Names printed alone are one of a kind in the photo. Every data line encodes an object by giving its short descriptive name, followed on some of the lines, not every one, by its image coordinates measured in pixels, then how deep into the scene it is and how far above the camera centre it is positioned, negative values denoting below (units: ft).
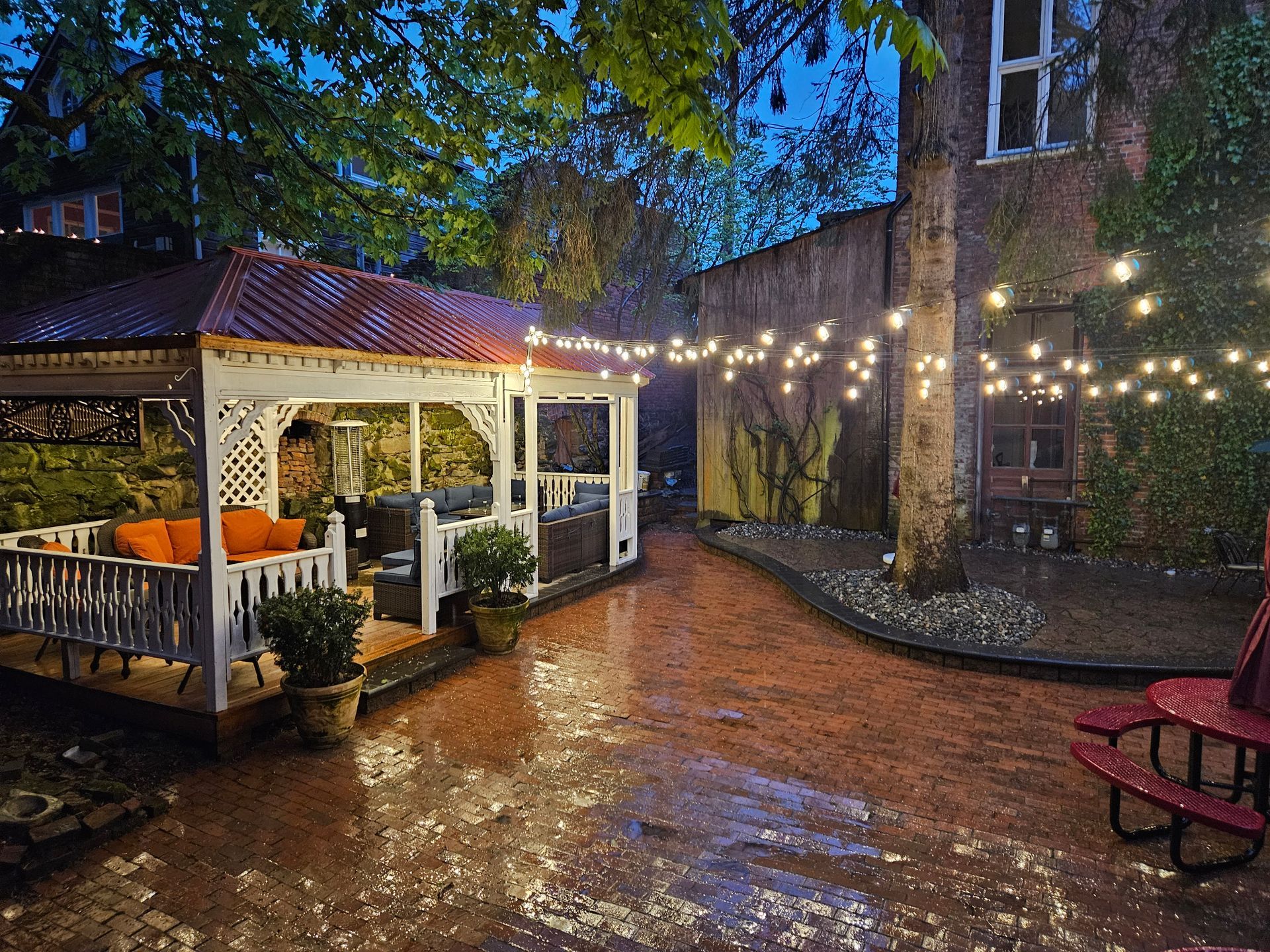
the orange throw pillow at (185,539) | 22.86 -3.11
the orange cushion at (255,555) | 23.66 -3.72
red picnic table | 11.60 -4.42
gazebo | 16.01 +1.26
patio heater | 31.37 -1.46
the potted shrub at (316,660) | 15.96 -4.74
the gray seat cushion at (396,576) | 22.65 -4.16
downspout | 36.01 +7.20
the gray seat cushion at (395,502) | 32.48 -2.68
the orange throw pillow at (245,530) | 24.18 -2.98
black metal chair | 24.85 -3.95
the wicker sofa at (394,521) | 31.76 -3.47
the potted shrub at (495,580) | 22.22 -4.23
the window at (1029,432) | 33.72 +0.49
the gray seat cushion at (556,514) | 29.35 -2.93
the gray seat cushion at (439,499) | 34.24 -2.72
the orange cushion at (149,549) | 20.30 -3.02
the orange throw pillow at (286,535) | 24.61 -3.16
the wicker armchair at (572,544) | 28.78 -4.16
